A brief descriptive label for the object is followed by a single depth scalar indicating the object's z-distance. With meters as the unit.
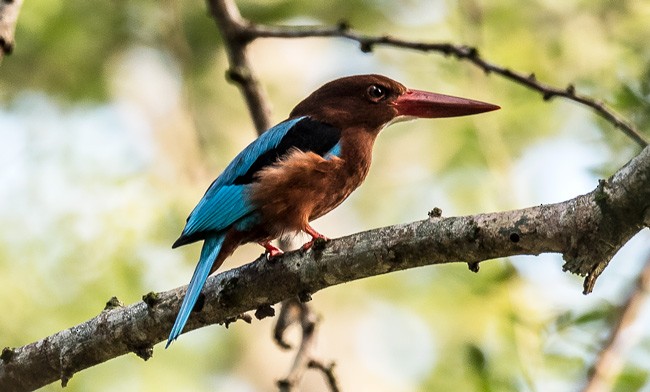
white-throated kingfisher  8.17
